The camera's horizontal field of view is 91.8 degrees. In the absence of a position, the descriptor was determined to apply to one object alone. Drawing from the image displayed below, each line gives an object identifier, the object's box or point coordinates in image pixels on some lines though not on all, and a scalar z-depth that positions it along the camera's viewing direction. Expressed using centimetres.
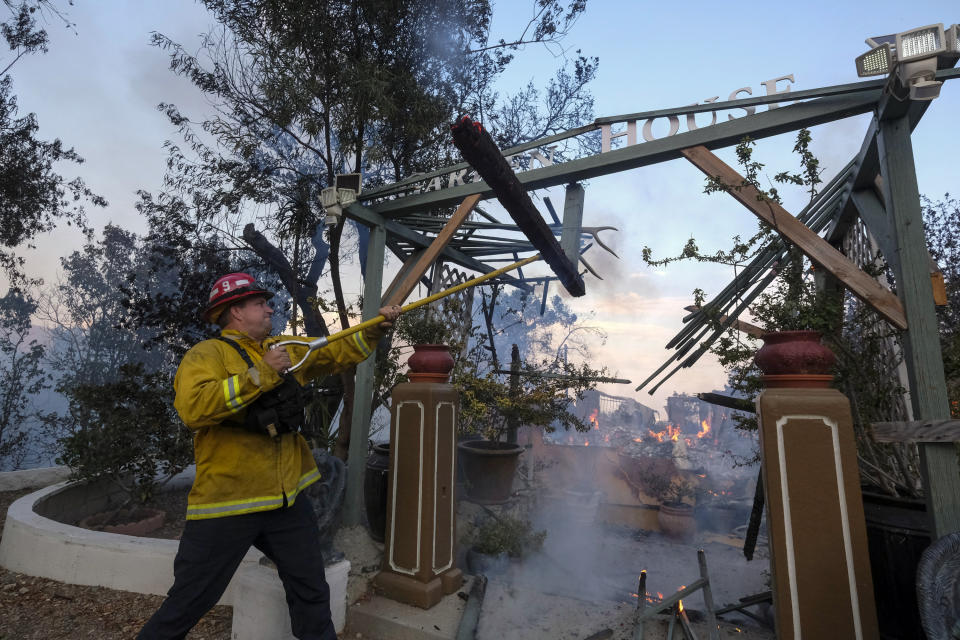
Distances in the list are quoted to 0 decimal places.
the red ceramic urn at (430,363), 402
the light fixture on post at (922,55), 275
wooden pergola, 284
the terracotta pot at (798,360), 236
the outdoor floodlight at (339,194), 498
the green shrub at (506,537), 480
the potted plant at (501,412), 555
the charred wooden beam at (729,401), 377
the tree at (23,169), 834
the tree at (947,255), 748
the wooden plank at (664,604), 286
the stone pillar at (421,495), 361
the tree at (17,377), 1007
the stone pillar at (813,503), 218
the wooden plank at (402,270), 557
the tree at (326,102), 612
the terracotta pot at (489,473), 595
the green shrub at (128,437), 476
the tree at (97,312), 1798
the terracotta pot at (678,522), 755
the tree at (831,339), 307
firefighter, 215
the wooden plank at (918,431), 254
